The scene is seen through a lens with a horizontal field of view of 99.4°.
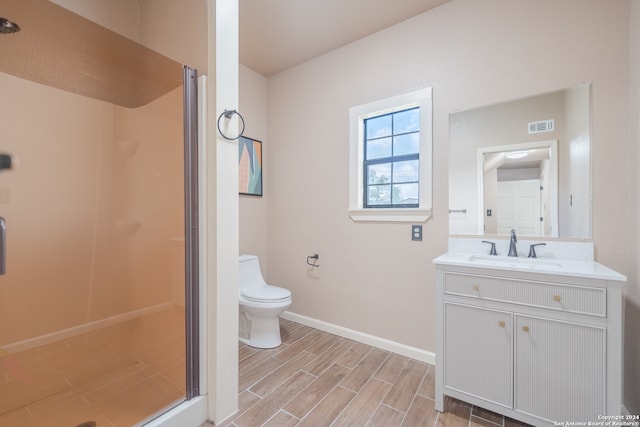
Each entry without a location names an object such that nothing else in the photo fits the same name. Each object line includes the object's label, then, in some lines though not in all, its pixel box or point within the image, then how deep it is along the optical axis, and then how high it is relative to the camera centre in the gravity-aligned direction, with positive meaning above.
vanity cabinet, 1.21 -0.66
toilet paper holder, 2.72 -0.48
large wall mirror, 1.64 +0.30
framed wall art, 2.79 +0.49
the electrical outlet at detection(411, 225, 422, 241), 2.12 -0.16
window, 2.11 +0.46
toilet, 2.23 -0.82
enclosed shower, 1.48 -0.06
